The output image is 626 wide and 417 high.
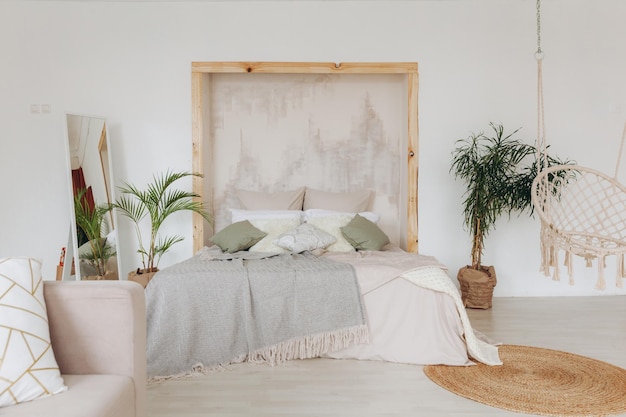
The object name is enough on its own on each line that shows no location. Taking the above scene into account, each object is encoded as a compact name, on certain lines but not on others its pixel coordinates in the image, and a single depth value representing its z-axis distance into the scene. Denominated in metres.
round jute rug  2.82
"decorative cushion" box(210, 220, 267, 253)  4.54
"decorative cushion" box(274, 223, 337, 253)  4.43
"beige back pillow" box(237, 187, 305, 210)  5.32
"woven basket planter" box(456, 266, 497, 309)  4.86
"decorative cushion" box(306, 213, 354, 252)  4.65
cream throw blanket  3.50
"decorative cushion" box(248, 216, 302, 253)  4.52
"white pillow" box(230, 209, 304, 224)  5.02
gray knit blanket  3.47
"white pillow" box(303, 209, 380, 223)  5.09
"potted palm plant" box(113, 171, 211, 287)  4.96
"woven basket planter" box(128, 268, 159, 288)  4.79
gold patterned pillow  1.73
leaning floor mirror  4.79
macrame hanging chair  3.31
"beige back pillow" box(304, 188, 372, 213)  5.29
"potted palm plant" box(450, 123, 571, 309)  4.79
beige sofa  2.00
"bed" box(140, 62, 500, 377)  3.64
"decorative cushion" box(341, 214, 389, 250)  4.65
